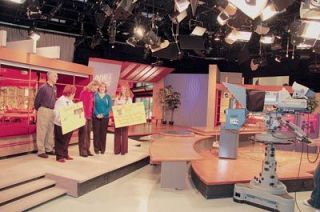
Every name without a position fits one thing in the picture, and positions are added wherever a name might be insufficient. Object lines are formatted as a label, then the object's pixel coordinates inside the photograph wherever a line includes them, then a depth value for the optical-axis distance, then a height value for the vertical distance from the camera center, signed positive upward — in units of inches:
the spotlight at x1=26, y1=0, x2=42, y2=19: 265.4 +76.3
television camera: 170.2 -11.3
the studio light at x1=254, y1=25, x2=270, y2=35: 299.9 +74.2
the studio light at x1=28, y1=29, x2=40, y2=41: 344.5 +70.7
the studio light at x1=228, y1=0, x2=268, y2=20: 173.0 +55.6
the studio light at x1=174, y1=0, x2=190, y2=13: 203.2 +64.3
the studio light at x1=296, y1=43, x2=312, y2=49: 294.4 +60.6
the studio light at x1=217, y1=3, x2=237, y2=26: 228.7 +69.3
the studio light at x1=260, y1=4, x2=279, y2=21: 206.5 +64.6
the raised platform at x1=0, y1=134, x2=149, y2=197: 177.9 -42.6
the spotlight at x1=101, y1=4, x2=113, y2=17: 254.7 +74.2
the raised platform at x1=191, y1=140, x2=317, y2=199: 192.9 -45.7
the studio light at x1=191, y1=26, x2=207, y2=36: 325.4 +76.8
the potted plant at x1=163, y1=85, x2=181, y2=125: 613.9 +10.2
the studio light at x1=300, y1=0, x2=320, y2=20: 170.8 +54.6
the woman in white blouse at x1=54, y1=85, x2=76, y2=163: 208.5 -19.9
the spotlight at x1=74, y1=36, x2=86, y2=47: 417.9 +80.2
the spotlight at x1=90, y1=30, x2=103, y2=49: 376.5 +76.5
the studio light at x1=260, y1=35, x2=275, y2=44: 340.2 +74.4
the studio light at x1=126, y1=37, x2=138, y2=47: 315.1 +61.7
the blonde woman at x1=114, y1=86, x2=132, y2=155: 249.9 -24.3
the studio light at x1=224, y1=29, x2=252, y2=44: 318.8 +72.4
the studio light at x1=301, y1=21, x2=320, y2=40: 250.2 +63.3
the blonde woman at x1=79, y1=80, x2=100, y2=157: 229.7 -5.9
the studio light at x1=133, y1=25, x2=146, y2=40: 283.7 +64.1
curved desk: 195.0 -36.8
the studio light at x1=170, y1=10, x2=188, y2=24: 251.8 +71.5
